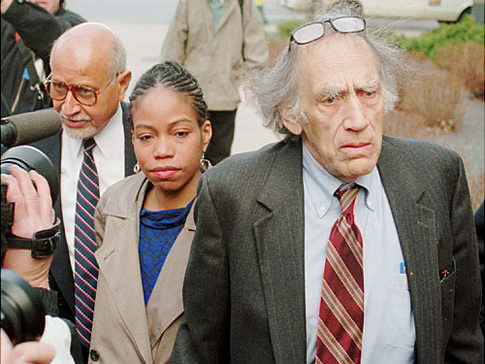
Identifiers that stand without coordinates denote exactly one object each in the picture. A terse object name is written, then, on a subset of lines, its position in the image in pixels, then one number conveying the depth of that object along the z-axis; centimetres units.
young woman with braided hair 254
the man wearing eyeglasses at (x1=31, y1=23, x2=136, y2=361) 294
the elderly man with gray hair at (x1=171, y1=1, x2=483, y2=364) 220
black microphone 182
